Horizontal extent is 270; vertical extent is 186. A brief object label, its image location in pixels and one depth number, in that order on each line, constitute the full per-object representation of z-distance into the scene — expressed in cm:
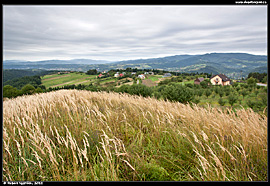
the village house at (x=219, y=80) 5481
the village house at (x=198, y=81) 5778
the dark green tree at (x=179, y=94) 1702
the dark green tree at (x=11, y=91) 2714
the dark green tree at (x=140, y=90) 2286
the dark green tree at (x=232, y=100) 3047
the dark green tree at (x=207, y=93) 3928
